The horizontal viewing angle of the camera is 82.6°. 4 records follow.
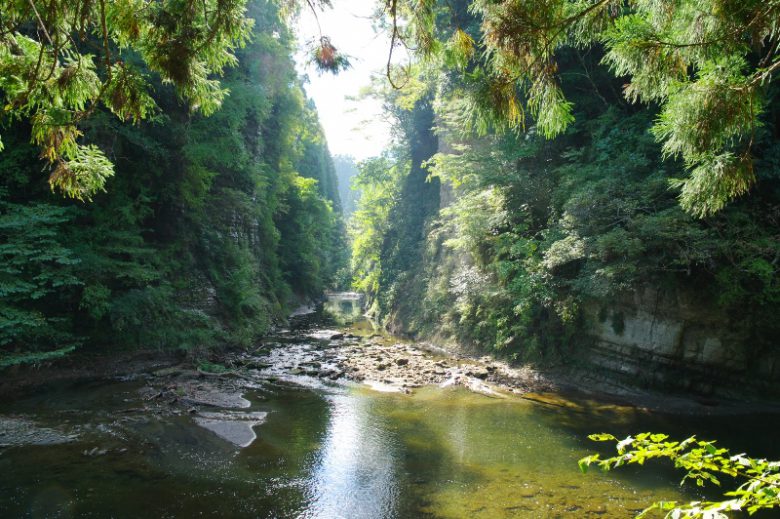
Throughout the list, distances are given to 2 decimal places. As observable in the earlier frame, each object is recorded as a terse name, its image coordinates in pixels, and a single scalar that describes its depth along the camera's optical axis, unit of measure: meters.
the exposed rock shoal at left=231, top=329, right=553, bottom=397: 11.41
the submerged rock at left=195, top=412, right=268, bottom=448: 7.42
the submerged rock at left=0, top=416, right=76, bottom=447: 6.52
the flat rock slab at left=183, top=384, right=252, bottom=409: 9.06
